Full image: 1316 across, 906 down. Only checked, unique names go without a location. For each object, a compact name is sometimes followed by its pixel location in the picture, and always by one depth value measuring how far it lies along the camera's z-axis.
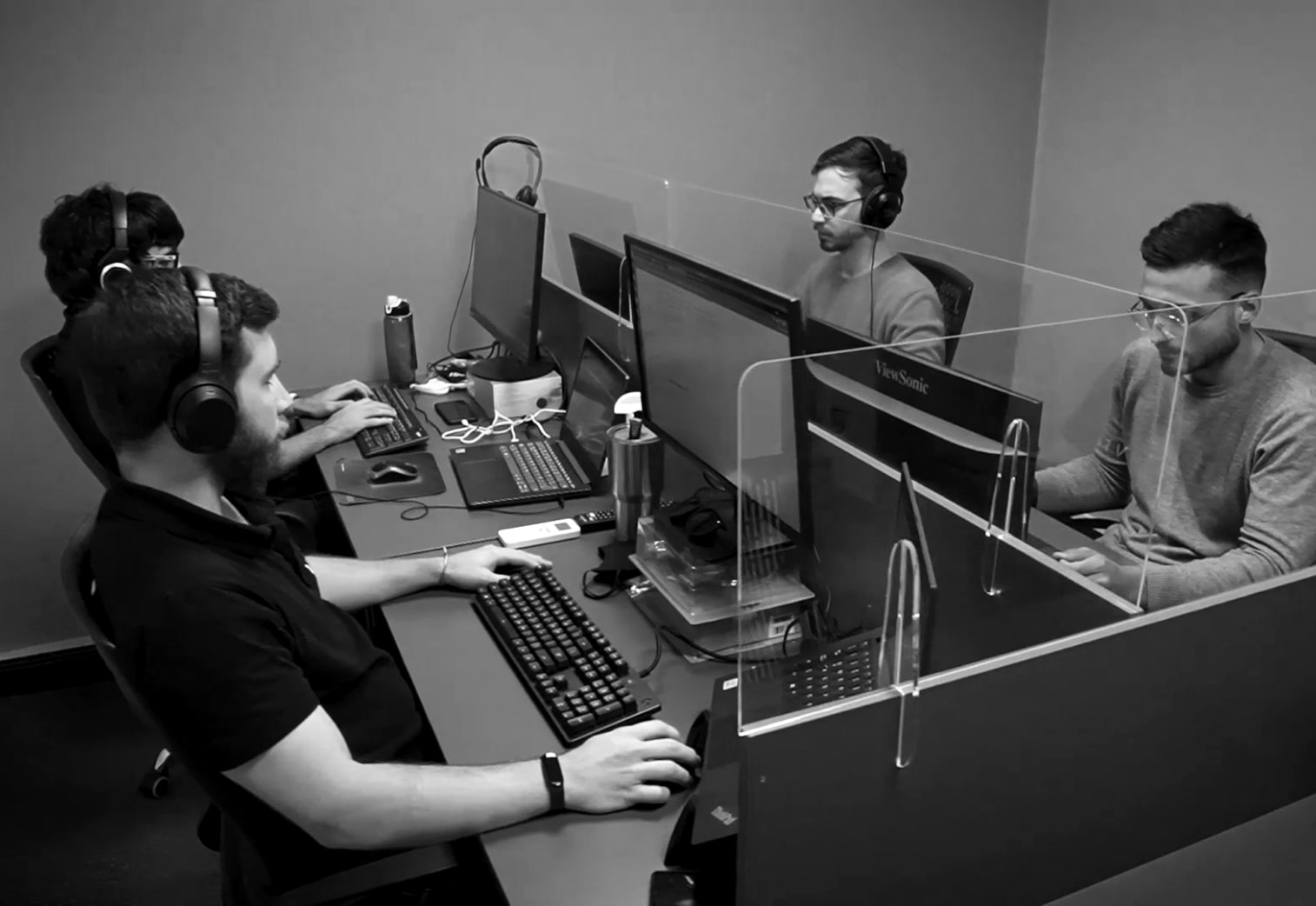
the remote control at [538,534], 1.81
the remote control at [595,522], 1.85
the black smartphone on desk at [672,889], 0.97
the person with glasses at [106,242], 2.13
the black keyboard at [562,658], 1.30
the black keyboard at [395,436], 2.24
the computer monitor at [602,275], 2.31
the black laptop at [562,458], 2.00
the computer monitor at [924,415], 1.24
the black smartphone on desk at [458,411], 2.44
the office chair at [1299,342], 1.62
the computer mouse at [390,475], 2.09
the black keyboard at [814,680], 0.85
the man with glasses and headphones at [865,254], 2.38
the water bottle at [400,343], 2.63
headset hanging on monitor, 2.58
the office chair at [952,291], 2.52
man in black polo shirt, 1.07
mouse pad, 2.04
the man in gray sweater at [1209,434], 1.52
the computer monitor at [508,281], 2.21
